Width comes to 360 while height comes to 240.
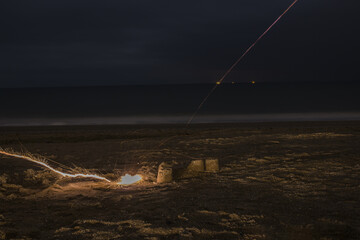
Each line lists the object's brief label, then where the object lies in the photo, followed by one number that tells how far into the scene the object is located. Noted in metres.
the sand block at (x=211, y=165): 6.18
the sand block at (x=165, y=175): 5.60
